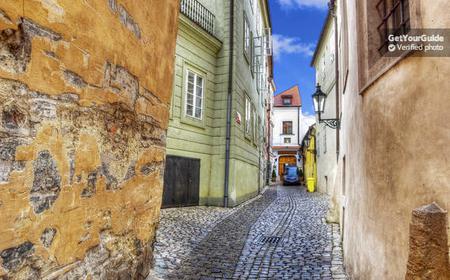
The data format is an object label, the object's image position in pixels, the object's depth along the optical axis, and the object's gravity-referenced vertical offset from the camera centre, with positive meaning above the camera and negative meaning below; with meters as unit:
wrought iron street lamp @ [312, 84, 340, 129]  9.24 +2.17
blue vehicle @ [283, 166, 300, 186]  30.48 +0.22
